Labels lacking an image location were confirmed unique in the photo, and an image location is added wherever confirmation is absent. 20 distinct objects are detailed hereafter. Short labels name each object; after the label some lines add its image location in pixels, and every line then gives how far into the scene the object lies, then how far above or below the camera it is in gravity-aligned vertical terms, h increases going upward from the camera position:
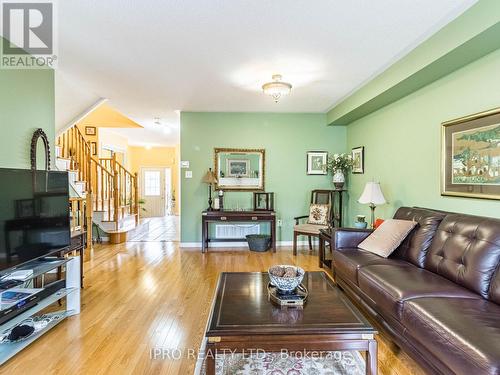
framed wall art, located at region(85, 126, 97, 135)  6.80 +1.34
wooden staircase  5.17 +0.06
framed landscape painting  2.32 +0.26
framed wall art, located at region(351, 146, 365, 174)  4.65 +0.43
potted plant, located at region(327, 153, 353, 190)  4.94 +0.34
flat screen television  1.95 -0.22
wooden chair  4.52 -0.64
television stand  1.91 -0.91
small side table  3.76 -0.89
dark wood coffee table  1.50 -0.77
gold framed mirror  5.21 +0.32
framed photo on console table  5.15 -0.28
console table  4.83 -0.55
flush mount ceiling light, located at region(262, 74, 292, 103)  3.39 +1.19
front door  10.08 -0.15
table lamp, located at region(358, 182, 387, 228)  3.58 -0.13
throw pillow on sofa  2.74 -0.52
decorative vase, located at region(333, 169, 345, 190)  4.93 +0.11
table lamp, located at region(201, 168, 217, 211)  4.96 +0.10
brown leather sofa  1.38 -0.71
